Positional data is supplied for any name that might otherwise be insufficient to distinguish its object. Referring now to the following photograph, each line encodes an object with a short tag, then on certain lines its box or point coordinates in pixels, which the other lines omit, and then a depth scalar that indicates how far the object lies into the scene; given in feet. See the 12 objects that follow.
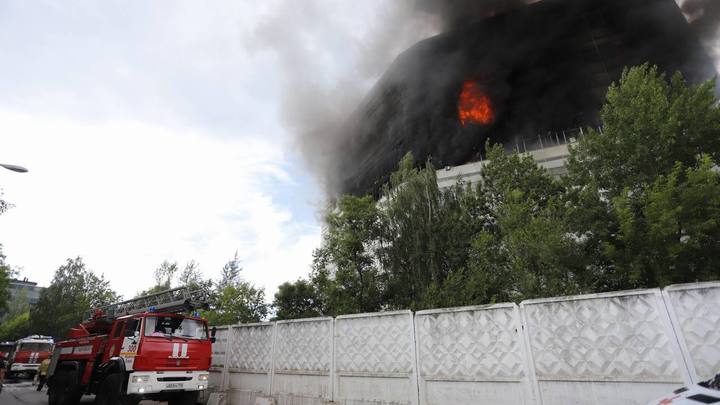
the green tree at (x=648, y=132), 37.22
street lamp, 29.48
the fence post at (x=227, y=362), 34.73
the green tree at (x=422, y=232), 58.03
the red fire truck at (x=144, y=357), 27.50
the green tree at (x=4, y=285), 94.22
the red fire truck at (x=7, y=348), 83.46
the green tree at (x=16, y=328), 155.53
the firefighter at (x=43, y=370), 54.53
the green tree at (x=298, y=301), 72.59
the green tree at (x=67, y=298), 149.48
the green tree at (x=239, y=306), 79.00
